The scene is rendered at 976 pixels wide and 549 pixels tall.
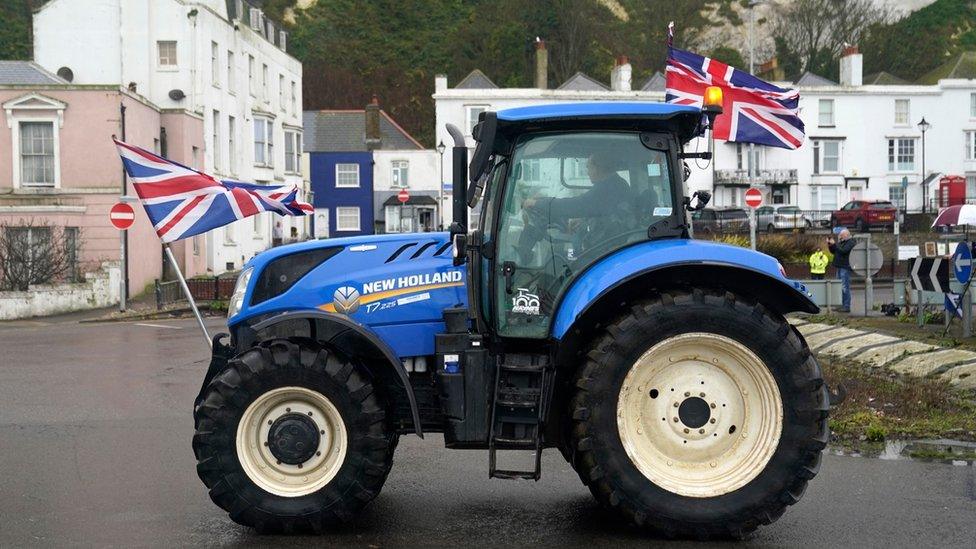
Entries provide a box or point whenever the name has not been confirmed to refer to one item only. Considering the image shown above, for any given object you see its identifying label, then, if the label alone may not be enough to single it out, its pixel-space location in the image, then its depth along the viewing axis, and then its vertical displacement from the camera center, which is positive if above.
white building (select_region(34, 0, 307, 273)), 42.25 +7.14
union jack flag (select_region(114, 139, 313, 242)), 9.40 +0.36
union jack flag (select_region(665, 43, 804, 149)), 15.78 +1.95
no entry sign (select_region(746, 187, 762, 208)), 26.39 +0.82
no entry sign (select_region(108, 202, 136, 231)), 27.84 +0.57
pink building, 32.81 +2.40
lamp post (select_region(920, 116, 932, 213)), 63.38 +2.65
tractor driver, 6.73 +0.16
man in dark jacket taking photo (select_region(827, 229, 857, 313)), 24.33 -0.76
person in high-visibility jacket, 27.92 -0.87
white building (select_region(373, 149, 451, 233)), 68.19 +3.57
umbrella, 20.86 +0.27
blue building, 67.69 +3.69
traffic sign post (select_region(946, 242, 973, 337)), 15.98 -0.66
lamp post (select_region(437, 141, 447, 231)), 59.22 +4.73
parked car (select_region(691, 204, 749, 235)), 48.11 +0.51
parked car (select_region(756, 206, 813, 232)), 55.11 +0.59
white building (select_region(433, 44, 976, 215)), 66.38 +5.72
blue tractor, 6.37 -0.76
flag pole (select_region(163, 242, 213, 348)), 8.77 -0.34
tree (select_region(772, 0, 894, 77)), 94.50 +17.96
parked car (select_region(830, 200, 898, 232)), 56.22 +0.71
